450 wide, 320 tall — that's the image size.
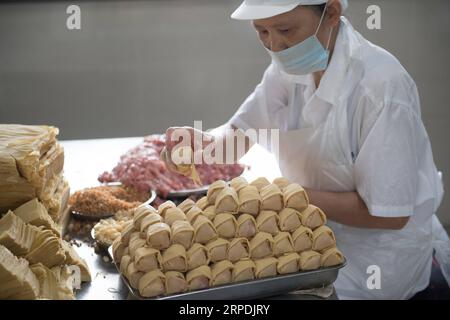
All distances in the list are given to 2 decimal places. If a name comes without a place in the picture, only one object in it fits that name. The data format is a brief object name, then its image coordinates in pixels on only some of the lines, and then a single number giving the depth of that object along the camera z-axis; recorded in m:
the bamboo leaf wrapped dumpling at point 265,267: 1.44
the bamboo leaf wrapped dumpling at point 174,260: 1.39
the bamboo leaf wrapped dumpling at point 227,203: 1.48
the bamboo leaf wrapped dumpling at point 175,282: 1.38
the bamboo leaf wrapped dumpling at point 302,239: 1.48
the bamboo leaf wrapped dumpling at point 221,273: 1.41
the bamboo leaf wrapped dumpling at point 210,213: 1.49
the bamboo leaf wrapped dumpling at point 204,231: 1.44
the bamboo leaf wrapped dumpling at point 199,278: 1.40
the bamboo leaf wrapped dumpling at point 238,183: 1.54
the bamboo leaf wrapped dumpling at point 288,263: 1.45
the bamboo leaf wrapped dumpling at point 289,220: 1.48
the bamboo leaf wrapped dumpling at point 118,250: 1.54
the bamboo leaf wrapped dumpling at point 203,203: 1.55
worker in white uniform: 1.79
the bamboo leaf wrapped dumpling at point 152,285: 1.36
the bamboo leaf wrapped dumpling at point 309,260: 1.46
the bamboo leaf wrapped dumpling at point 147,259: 1.39
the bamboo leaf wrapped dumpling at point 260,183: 1.56
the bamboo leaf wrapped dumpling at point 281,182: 1.58
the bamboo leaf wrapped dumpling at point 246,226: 1.46
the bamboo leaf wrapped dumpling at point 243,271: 1.42
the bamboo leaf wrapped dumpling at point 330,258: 1.49
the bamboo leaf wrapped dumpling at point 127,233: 1.54
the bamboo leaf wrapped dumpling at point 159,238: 1.41
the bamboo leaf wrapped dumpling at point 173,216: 1.47
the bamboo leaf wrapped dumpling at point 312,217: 1.50
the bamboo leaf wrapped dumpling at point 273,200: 1.49
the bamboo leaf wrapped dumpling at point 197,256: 1.41
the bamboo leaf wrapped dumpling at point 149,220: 1.46
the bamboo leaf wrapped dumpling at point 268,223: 1.47
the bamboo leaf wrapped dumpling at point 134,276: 1.40
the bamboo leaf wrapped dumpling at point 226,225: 1.45
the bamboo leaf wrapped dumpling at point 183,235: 1.42
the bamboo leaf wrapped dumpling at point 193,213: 1.47
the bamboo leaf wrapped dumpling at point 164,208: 1.53
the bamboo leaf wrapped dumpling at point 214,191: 1.53
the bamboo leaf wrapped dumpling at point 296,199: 1.50
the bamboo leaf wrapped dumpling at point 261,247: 1.46
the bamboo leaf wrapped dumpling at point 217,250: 1.43
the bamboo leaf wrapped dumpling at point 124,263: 1.46
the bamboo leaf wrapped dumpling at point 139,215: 1.51
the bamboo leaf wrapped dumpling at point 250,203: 1.48
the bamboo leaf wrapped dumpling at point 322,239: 1.49
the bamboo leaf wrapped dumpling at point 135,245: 1.45
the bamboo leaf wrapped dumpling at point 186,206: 1.54
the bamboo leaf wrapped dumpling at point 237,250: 1.44
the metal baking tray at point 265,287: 1.39
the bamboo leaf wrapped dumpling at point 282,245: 1.47
